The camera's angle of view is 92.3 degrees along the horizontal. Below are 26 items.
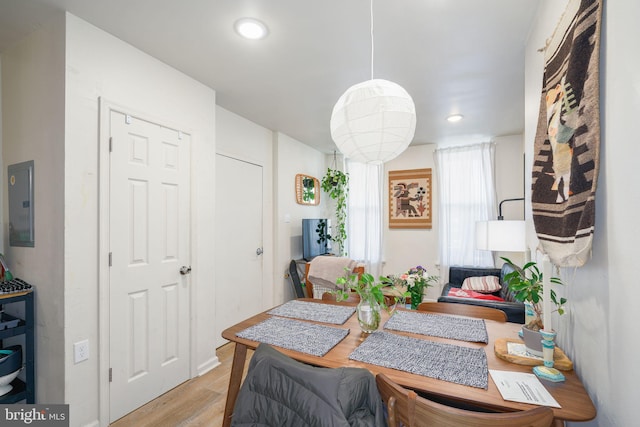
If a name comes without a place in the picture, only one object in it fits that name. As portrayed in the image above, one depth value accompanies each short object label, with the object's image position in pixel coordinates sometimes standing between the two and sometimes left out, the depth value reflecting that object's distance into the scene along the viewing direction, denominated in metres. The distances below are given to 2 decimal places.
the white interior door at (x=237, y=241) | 3.26
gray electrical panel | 1.97
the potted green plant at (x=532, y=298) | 1.24
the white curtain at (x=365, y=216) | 5.12
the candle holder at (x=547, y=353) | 1.12
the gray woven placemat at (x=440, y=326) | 1.50
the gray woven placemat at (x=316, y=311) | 1.77
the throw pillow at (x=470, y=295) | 3.45
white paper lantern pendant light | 1.31
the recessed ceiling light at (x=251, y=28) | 1.88
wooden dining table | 0.95
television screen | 4.40
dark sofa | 2.52
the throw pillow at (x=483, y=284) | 3.76
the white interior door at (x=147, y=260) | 2.03
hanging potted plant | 5.05
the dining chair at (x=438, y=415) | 0.82
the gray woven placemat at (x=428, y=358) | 1.12
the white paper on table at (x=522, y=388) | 0.97
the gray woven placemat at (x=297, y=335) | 1.38
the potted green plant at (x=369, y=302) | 1.53
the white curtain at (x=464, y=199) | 4.47
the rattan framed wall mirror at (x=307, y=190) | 4.60
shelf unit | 1.84
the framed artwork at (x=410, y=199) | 4.85
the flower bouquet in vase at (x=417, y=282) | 2.35
